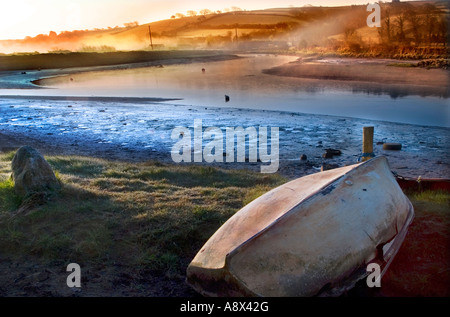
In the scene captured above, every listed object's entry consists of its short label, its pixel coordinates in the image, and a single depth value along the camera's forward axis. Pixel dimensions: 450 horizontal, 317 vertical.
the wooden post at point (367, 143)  6.18
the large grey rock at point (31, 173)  6.17
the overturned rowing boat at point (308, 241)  3.74
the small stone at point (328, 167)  7.59
